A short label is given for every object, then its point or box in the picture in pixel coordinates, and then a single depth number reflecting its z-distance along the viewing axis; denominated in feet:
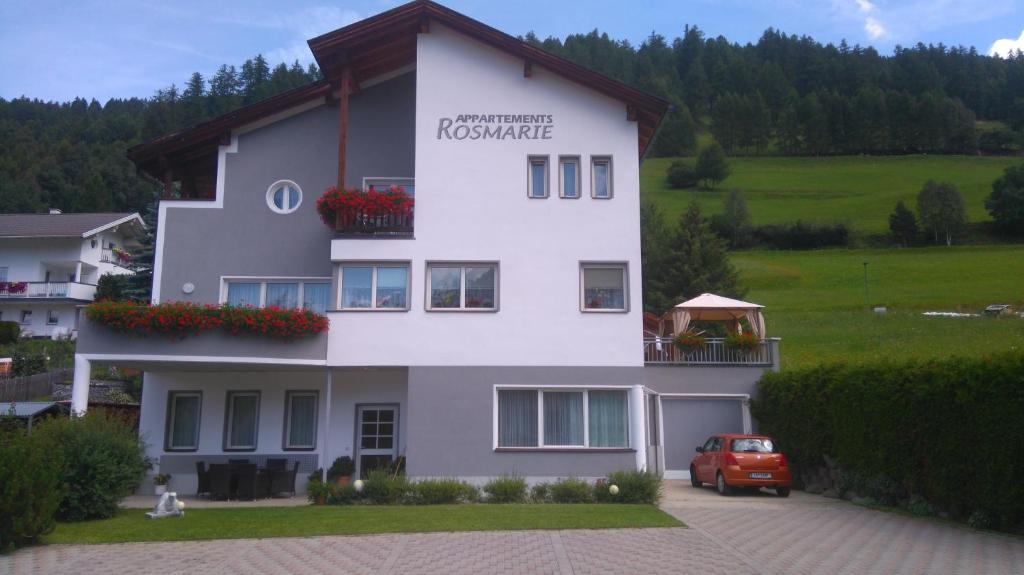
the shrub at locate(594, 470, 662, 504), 52.06
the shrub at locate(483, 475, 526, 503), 53.26
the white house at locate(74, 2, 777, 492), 58.13
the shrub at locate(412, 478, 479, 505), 52.34
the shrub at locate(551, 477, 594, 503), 52.65
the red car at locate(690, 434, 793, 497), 59.21
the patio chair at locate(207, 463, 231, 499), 57.16
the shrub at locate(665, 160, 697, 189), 289.12
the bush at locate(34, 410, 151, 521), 44.45
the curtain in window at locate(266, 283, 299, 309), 63.67
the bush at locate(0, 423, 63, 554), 35.29
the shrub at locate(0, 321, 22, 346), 142.61
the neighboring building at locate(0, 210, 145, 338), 167.43
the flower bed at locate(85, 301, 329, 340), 54.65
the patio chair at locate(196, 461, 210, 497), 57.72
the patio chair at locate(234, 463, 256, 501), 57.52
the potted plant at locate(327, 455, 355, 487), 59.47
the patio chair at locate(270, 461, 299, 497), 58.39
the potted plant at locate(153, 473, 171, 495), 60.54
